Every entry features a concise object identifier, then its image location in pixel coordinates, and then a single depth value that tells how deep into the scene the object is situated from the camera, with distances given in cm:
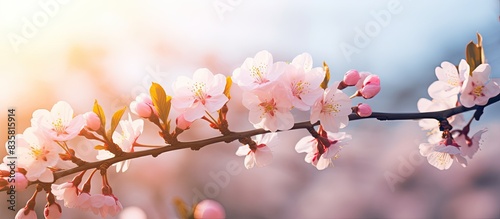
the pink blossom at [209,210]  96
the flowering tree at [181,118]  110
